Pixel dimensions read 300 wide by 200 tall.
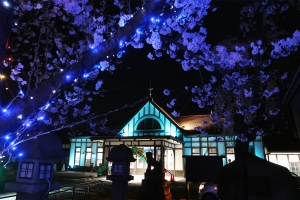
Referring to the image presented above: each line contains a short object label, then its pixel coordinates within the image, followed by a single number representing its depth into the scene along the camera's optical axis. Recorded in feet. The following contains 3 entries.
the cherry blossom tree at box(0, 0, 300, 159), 12.28
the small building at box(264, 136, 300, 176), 66.49
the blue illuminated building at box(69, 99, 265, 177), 71.87
